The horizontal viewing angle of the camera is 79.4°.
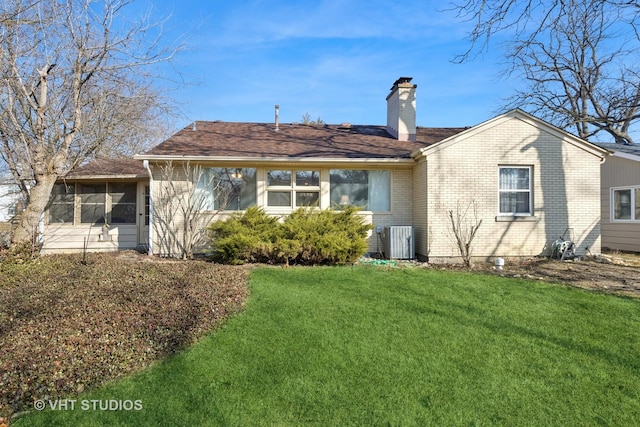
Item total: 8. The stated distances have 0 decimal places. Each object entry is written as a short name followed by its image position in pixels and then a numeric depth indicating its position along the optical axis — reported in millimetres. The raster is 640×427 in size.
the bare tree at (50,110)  8984
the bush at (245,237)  9102
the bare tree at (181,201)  10828
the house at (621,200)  11820
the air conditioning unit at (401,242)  10477
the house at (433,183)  10344
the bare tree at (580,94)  21719
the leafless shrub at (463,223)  10093
